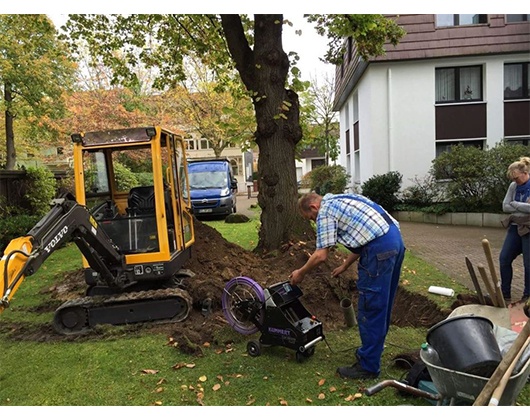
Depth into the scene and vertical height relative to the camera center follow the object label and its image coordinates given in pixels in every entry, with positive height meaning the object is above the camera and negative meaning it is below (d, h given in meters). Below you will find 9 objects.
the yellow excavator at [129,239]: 5.46 -0.84
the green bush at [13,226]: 10.48 -1.11
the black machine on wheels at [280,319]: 4.32 -1.56
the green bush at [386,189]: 16.39 -0.98
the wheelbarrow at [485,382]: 2.64 -1.41
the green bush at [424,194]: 15.58 -1.19
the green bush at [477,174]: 13.09 -0.48
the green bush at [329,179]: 22.00 -0.73
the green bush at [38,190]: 13.01 -0.30
